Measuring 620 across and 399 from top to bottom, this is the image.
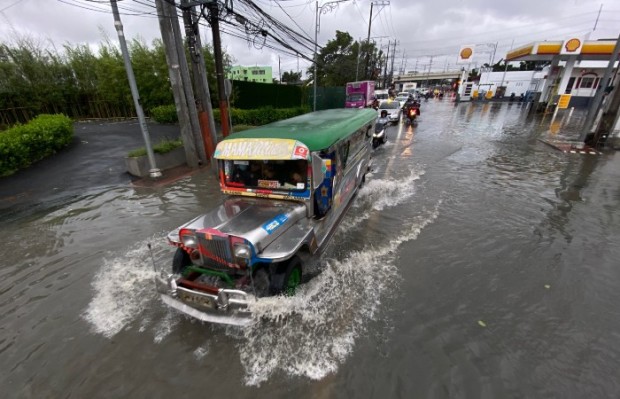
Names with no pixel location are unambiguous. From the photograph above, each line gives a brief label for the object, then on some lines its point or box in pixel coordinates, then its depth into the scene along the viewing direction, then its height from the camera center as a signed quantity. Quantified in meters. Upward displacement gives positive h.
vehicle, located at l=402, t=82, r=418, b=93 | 77.81 -0.65
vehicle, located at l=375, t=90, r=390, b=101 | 33.73 -1.30
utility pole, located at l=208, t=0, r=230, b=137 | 9.16 +0.84
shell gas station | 13.27 +0.57
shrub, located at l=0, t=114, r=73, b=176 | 8.80 -1.90
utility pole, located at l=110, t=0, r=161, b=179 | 7.75 -0.16
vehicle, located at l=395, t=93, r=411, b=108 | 31.08 -1.67
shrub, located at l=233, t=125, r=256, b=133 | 14.88 -2.22
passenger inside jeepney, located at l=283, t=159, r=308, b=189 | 4.15 -1.29
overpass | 87.00 +2.21
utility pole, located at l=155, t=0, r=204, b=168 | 8.71 +0.17
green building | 76.94 +2.95
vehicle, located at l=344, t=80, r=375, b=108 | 25.97 -0.99
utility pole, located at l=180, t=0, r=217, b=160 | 8.90 +0.00
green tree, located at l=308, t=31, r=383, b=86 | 39.34 +3.24
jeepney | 3.42 -1.82
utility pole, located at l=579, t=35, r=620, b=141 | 11.55 -0.90
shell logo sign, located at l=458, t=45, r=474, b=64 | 40.12 +3.90
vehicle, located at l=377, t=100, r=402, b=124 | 20.45 -1.77
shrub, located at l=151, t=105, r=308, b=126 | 17.06 -1.84
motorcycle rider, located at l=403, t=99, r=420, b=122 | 20.44 -1.89
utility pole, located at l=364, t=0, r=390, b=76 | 38.69 +3.22
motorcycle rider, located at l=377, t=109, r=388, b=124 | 15.01 -1.85
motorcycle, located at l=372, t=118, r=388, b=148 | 13.66 -2.32
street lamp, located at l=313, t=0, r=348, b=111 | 22.11 +4.19
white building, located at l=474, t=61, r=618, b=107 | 26.97 +0.32
